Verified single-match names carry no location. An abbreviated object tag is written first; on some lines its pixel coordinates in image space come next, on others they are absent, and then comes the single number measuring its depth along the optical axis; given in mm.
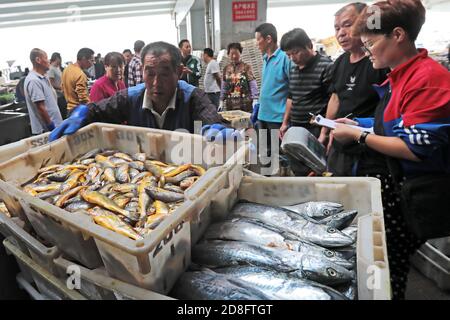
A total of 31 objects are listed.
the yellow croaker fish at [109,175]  1883
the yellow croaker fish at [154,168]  1934
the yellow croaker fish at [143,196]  1516
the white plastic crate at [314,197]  1070
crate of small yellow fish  1044
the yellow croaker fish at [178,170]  1867
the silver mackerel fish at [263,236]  1224
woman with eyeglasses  1446
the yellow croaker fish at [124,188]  1730
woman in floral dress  5840
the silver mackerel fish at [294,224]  1302
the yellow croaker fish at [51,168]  2074
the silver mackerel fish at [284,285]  1006
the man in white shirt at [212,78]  7246
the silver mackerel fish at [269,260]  1116
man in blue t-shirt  4188
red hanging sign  8469
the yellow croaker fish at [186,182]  1766
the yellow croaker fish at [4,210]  1637
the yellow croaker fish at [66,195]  1614
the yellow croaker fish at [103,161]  2098
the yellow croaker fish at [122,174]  1891
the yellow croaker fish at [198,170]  1887
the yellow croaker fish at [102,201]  1461
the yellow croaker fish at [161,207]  1457
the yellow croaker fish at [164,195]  1623
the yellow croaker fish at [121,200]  1578
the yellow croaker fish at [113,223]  1247
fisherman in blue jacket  2250
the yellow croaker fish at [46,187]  1826
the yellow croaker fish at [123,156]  2179
